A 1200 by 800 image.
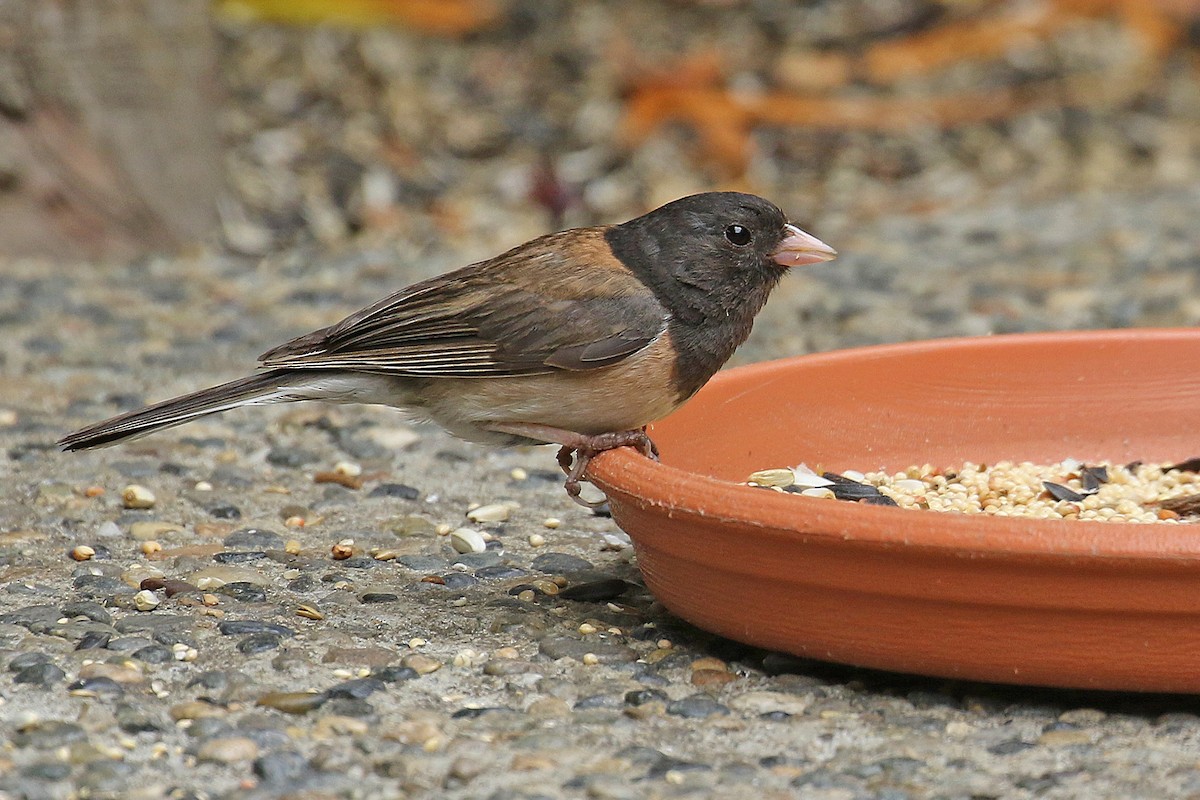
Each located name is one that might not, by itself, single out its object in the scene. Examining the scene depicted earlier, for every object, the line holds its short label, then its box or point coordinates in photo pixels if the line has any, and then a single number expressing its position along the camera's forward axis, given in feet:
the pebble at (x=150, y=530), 28.53
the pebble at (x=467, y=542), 28.35
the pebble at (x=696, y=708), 21.38
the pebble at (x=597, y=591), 25.93
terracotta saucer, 19.75
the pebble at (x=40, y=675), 21.70
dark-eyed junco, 25.27
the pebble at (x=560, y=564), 27.43
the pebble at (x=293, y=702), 21.09
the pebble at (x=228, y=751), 19.69
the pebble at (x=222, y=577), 25.95
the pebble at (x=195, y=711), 20.85
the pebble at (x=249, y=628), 23.75
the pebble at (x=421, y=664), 22.57
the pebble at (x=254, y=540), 28.25
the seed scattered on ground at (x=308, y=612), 24.68
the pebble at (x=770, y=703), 21.56
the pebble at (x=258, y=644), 23.16
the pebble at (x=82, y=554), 27.15
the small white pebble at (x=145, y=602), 24.67
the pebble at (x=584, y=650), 23.30
